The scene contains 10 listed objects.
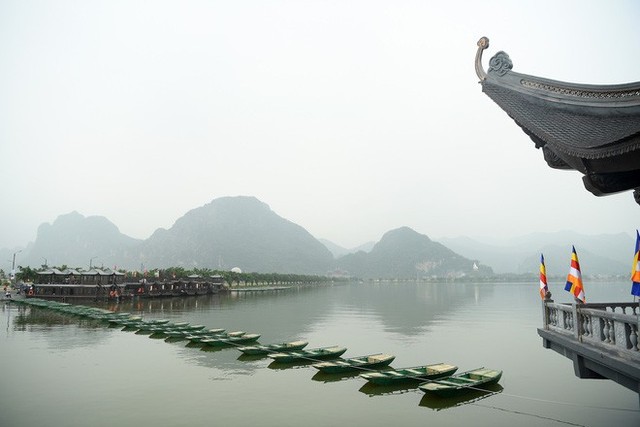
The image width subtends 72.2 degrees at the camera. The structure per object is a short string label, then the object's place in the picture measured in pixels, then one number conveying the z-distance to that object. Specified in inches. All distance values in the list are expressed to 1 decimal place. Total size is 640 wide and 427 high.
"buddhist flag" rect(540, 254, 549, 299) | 572.7
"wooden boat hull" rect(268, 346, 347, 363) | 949.8
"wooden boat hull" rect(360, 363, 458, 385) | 739.4
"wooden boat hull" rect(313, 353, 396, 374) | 838.5
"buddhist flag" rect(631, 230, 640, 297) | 396.5
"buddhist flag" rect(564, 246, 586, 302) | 491.2
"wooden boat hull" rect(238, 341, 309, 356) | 1022.4
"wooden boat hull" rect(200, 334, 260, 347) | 1151.6
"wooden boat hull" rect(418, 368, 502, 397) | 674.2
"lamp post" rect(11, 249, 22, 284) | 4190.0
